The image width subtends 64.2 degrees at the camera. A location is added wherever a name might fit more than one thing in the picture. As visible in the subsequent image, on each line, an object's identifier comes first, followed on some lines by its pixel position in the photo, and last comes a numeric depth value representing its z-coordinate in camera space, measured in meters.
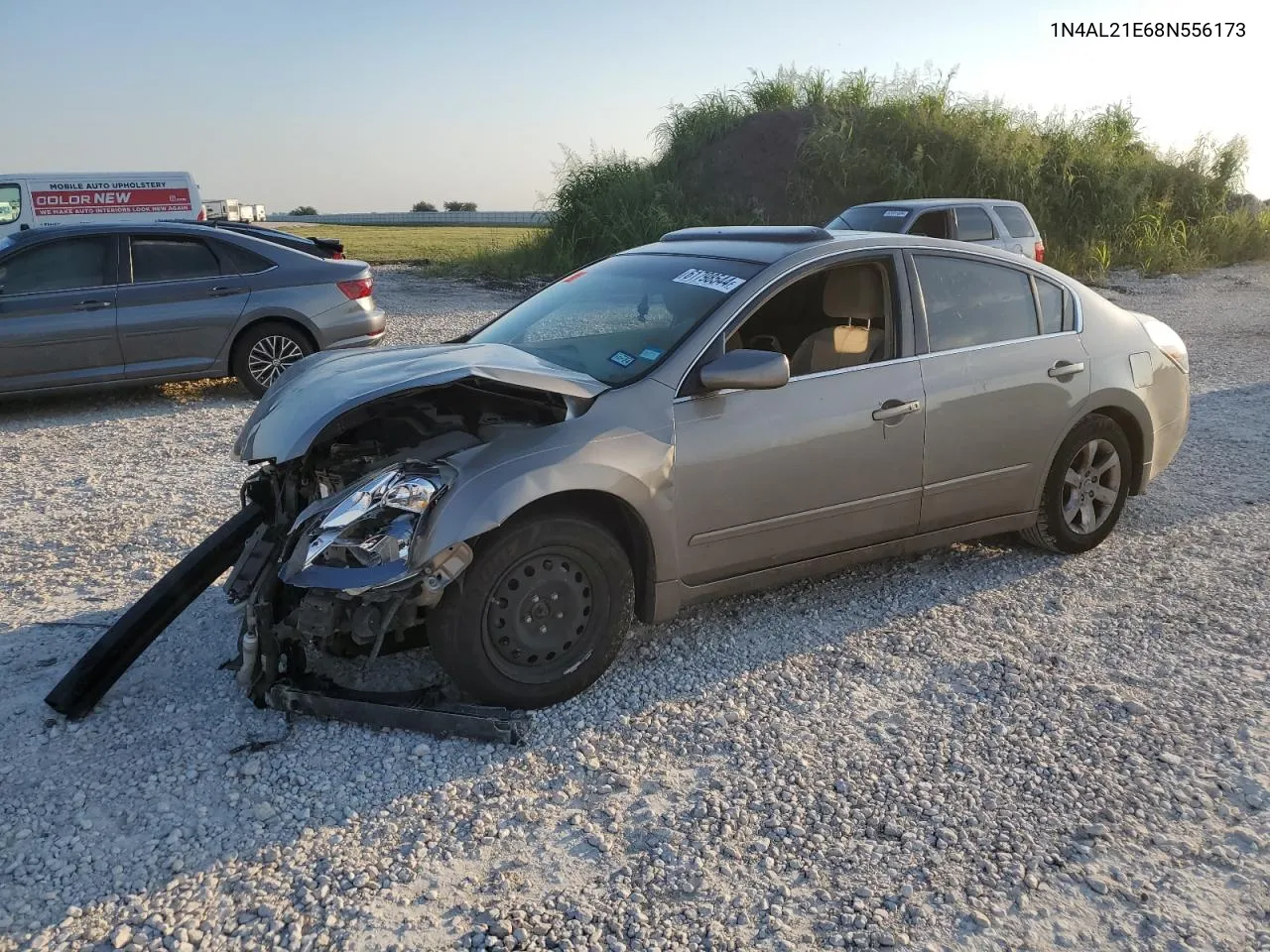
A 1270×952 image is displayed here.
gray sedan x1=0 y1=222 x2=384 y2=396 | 8.48
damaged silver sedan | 3.48
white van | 19.17
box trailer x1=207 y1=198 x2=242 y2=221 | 33.47
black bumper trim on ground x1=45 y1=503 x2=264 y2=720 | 3.55
